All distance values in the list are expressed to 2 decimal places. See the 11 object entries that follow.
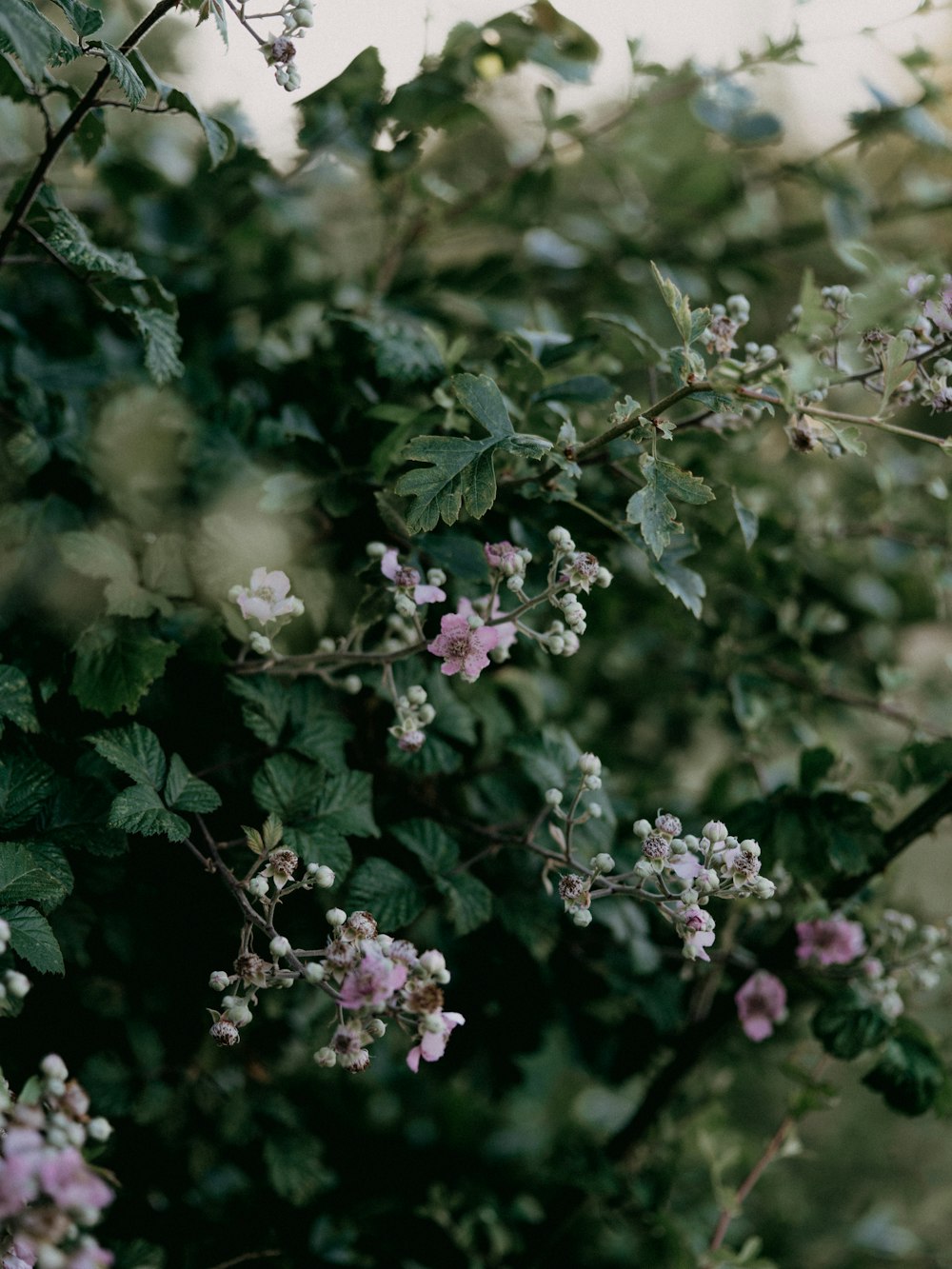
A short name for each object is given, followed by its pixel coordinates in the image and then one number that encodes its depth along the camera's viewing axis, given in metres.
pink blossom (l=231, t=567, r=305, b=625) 0.75
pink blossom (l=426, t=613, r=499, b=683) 0.74
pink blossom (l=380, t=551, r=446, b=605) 0.75
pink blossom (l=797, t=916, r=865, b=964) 0.94
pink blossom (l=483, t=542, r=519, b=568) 0.73
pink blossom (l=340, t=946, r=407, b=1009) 0.60
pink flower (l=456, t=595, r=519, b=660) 0.76
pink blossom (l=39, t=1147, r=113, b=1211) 0.49
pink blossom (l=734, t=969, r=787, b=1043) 0.98
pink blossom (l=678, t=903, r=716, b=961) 0.68
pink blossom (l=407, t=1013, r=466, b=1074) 0.60
